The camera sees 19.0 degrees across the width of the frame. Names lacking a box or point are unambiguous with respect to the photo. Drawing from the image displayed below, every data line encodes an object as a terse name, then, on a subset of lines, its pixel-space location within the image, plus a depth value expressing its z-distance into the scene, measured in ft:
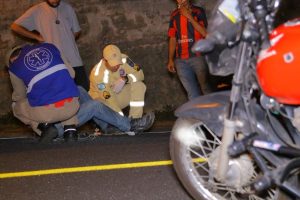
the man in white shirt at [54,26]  43.78
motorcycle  17.23
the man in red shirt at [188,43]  41.20
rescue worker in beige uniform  40.44
